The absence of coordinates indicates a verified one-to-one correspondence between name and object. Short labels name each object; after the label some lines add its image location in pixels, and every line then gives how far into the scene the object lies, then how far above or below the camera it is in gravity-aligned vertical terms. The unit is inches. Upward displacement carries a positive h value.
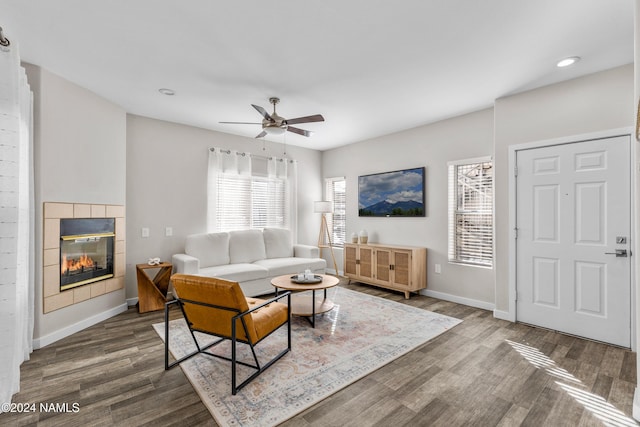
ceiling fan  135.7 +42.0
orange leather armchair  86.1 -31.8
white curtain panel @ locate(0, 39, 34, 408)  76.4 -1.3
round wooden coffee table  133.0 -43.9
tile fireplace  121.4 -18.3
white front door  115.6 -10.4
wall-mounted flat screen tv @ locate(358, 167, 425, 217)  194.4 +13.8
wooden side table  154.7 -41.4
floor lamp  238.5 -12.0
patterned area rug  80.6 -51.5
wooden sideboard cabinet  181.0 -34.3
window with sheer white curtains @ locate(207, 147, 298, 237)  199.6 +30.7
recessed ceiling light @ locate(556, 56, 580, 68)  108.6 +56.6
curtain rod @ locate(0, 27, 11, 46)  74.6 +43.7
